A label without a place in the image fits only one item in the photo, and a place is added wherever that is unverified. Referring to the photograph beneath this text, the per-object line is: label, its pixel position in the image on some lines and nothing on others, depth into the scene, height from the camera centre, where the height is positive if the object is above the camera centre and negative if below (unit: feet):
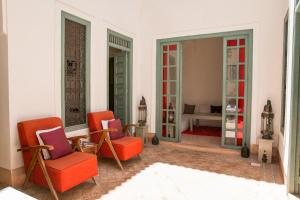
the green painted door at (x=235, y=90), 16.42 +0.19
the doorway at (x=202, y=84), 25.06 +1.03
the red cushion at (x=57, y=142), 9.93 -2.46
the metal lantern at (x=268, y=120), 14.69 -1.94
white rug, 9.63 -4.71
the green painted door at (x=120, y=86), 19.07 +0.49
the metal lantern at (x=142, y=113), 19.25 -1.99
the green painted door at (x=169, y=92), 18.98 -0.02
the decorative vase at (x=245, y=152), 15.31 -4.31
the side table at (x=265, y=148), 14.17 -3.71
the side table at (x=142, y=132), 18.62 -3.56
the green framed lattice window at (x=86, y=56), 12.64 +2.20
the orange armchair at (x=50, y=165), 8.93 -3.27
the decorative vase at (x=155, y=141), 18.88 -4.37
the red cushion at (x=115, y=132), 13.93 -2.65
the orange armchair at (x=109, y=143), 12.85 -3.22
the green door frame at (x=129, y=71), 18.48 +1.84
